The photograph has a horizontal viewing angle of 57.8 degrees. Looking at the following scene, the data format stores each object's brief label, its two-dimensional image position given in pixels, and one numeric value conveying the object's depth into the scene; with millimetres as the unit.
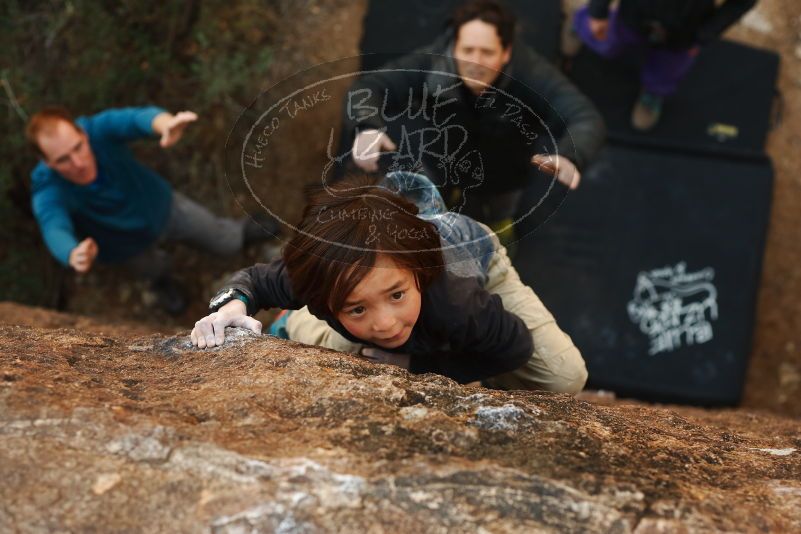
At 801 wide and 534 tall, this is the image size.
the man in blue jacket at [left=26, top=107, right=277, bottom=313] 2523
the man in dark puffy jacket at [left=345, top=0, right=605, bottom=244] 1320
